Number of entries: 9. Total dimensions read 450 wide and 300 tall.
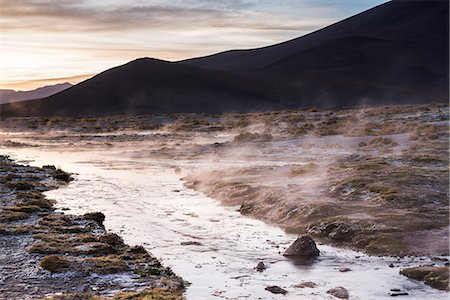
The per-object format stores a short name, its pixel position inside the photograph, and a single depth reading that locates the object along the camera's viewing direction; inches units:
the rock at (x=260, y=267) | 557.9
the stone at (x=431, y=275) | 506.9
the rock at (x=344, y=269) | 560.7
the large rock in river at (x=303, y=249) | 603.2
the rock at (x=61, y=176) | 1209.5
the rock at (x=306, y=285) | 509.7
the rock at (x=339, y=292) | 481.5
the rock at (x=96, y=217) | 758.5
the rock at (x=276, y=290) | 489.5
